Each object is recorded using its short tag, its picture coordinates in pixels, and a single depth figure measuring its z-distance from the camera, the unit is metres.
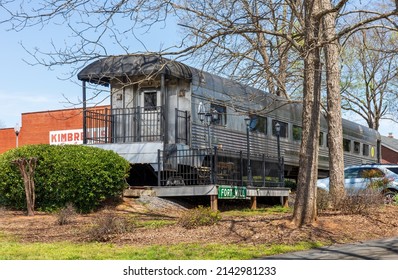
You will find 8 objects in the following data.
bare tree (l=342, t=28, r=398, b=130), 36.94
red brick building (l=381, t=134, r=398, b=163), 67.00
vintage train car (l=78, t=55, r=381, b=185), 17.44
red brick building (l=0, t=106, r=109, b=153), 40.12
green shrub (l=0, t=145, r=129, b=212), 15.84
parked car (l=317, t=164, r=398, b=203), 17.27
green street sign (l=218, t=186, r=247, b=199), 16.64
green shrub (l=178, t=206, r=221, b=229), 11.93
